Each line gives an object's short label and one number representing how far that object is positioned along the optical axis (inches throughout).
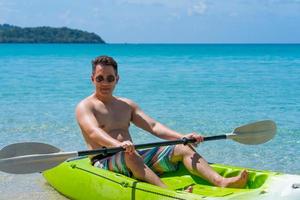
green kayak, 175.0
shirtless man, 191.2
